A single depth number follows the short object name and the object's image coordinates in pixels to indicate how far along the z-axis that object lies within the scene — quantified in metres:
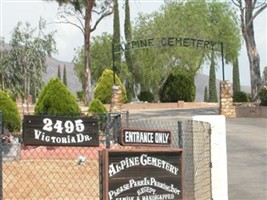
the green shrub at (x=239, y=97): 37.28
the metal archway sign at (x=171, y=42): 31.75
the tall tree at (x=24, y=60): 45.00
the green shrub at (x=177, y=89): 51.59
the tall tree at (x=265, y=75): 48.24
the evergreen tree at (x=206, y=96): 77.62
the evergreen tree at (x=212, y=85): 66.21
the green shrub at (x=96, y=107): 21.97
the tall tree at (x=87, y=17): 38.09
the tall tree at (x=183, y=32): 55.59
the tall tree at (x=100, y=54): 65.56
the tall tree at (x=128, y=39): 60.75
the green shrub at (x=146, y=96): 54.12
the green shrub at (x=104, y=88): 43.12
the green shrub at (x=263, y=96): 30.70
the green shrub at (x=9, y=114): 18.67
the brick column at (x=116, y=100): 29.59
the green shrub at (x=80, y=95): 65.44
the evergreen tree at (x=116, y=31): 60.44
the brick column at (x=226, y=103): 31.27
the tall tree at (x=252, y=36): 33.94
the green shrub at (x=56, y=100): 19.45
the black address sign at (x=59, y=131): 6.09
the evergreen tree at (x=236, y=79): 68.62
